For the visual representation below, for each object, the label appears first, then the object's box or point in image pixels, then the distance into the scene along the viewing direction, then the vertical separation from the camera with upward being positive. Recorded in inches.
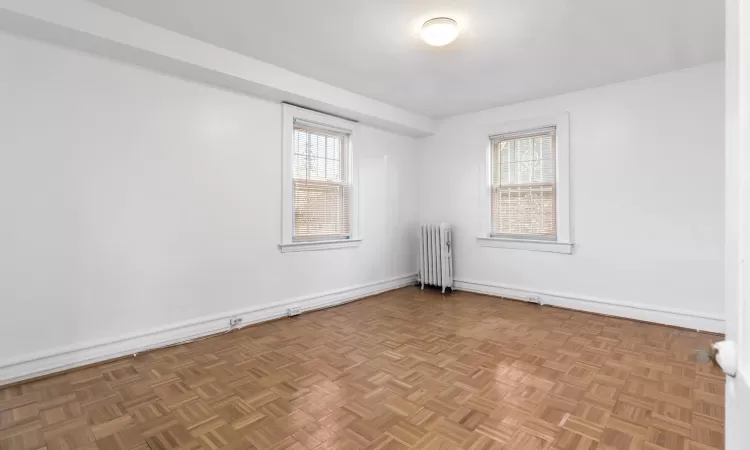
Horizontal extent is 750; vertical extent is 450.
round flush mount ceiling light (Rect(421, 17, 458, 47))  107.4 +58.3
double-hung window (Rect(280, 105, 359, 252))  161.0 +20.0
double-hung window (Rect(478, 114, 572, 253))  174.6 +18.1
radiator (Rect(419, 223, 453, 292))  207.6 -19.7
